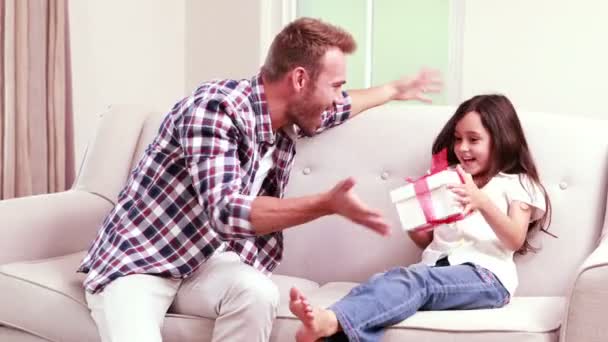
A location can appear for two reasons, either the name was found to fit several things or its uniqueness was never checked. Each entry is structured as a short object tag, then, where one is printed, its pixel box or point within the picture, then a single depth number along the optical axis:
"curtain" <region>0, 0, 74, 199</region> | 4.55
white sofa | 3.30
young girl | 3.22
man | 3.22
